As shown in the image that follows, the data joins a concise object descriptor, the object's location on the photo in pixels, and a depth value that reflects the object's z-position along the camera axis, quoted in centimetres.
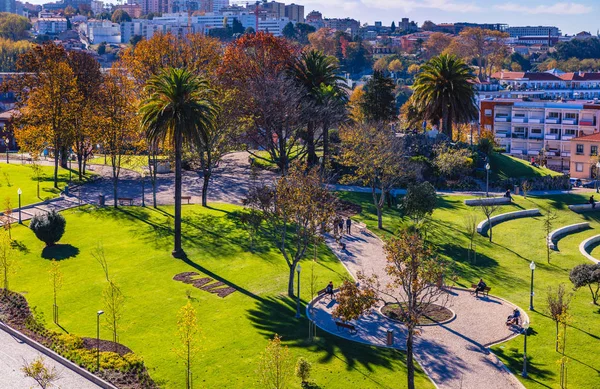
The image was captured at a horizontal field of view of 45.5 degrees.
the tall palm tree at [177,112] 5109
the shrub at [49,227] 5444
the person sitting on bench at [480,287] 4707
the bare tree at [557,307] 3884
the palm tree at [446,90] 8181
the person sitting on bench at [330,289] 4555
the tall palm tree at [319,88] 7750
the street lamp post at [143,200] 6633
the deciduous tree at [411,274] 3347
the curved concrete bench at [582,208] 6919
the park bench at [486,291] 4709
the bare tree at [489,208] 6053
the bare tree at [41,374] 3261
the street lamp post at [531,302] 4476
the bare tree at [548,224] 5732
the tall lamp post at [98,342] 3708
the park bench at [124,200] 6569
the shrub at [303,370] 3450
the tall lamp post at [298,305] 4238
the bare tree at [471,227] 5661
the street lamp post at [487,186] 7075
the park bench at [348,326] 4056
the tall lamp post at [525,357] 3638
